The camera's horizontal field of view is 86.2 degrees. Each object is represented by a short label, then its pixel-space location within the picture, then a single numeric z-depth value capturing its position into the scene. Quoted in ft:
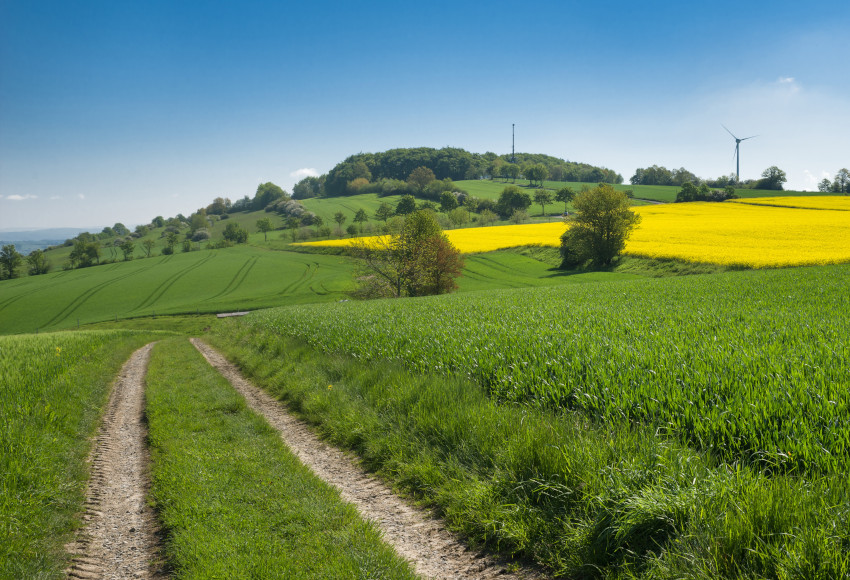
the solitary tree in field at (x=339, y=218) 406.82
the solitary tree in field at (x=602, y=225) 179.11
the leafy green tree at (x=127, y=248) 347.97
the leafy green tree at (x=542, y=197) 416.26
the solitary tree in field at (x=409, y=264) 144.87
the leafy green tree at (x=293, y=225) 362.18
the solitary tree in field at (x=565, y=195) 407.03
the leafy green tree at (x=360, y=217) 410.84
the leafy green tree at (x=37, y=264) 309.63
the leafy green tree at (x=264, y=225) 406.21
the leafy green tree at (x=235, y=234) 393.09
